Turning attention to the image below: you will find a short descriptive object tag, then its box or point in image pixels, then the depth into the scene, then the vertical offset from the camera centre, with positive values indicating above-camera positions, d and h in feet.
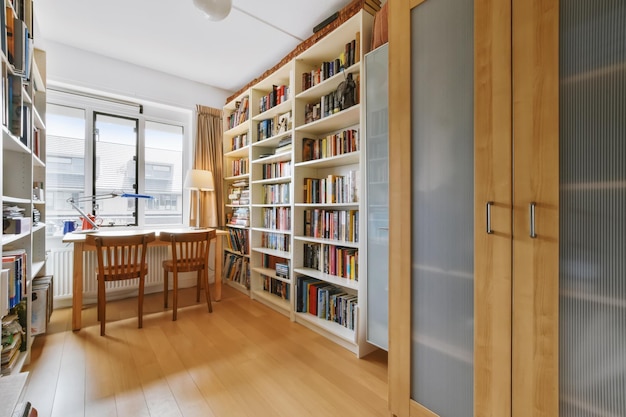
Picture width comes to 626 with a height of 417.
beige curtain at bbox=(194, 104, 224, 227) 12.45 +2.32
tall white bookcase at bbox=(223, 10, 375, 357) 7.18 +0.70
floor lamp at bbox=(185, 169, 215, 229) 11.14 +1.20
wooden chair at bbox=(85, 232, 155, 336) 7.72 -1.62
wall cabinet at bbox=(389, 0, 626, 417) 2.86 +0.00
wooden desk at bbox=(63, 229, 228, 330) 7.89 -1.91
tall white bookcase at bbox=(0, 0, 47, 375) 5.04 +1.32
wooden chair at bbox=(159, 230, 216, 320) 8.91 -1.47
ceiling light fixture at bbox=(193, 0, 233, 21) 6.10 +4.52
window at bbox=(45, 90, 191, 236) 10.37 +2.06
